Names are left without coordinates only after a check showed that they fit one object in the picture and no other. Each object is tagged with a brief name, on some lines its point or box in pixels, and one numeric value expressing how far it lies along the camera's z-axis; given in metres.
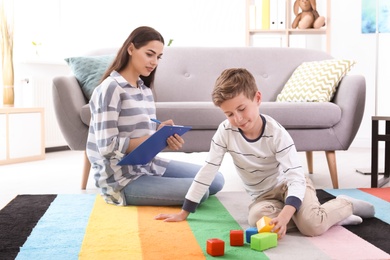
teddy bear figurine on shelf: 4.67
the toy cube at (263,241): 1.54
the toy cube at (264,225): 1.62
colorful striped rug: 1.53
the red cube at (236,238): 1.61
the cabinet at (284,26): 4.69
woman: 2.13
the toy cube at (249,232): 1.62
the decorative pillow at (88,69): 2.85
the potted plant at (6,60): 4.09
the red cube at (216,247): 1.49
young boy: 1.72
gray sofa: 2.68
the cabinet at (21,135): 3.84
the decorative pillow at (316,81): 2.99
